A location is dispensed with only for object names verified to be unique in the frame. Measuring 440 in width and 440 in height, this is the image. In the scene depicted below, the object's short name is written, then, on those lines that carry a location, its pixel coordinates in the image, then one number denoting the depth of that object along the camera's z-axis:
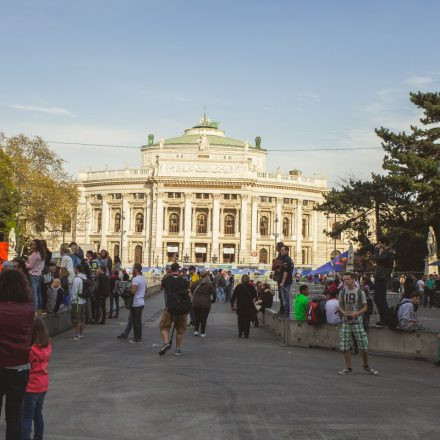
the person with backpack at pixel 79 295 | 18.55
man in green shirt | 19.00
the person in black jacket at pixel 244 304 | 20.53
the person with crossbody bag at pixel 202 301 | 19.72
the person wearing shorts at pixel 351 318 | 13.24
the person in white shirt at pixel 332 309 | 18.14
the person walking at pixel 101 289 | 22.41
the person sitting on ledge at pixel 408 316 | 16.86
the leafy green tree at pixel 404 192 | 43.91
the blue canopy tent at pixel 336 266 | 33.56
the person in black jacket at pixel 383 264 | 16.17
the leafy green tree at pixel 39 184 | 57.28
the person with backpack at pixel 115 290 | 25.59
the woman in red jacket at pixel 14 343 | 6.12
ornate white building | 108.81
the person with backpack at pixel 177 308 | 15.47
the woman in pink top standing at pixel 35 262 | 16.53
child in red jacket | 6.49
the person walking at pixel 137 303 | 17.87
